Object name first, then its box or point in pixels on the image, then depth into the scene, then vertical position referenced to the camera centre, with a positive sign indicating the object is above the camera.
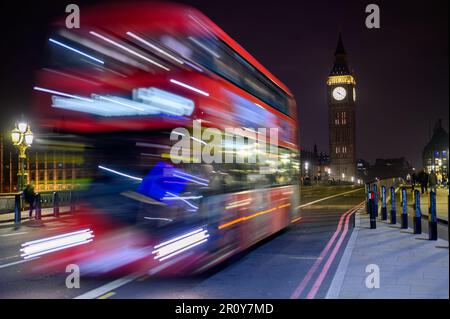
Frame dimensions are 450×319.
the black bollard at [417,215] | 12.18 -1.04
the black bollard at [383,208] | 16.33 -1.16
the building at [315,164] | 93.69 +2.35
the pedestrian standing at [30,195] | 20.06 -0.71
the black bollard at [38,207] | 18.58 -1.13
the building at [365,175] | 119.00 -0.15
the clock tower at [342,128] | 126.31 +12.34
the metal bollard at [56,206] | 19.65 -1.16
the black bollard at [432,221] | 11.27 -1.11
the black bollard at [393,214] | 15.24 -1.26
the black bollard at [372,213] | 14.00 -1.13
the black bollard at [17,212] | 17.62 -1.27
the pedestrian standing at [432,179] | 24.70 -0.28
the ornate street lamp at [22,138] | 21.30 +1.79
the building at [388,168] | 140.59 +1.88
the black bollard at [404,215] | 13.45 -1.15
